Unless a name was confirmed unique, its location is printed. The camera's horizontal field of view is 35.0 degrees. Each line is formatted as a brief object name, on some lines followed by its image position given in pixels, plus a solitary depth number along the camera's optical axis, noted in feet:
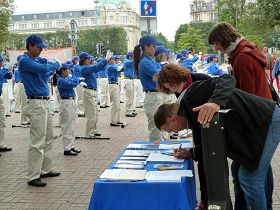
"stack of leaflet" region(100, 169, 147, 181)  11.96
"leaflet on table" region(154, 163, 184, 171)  13.01
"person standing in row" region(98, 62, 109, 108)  59.31
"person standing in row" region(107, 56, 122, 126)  42.93
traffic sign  34.32
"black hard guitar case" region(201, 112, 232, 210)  10.20
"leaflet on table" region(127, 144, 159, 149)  16.31
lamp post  59.67
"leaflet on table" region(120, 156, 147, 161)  14.57
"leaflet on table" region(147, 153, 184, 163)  14.01
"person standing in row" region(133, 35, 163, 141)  26.08
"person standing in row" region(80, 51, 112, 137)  35.24
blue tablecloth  11.53
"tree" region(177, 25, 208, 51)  214.14
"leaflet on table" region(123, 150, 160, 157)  15.12
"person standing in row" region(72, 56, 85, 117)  51.76
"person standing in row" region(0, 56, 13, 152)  31.65
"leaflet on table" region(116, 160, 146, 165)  13.85
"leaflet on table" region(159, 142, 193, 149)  15.65
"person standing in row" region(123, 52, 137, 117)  50.97
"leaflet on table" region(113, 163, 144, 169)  13.32
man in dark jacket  11.28
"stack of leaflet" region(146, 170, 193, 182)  11.79
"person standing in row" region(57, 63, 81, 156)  29.14
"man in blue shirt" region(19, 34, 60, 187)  22.24
